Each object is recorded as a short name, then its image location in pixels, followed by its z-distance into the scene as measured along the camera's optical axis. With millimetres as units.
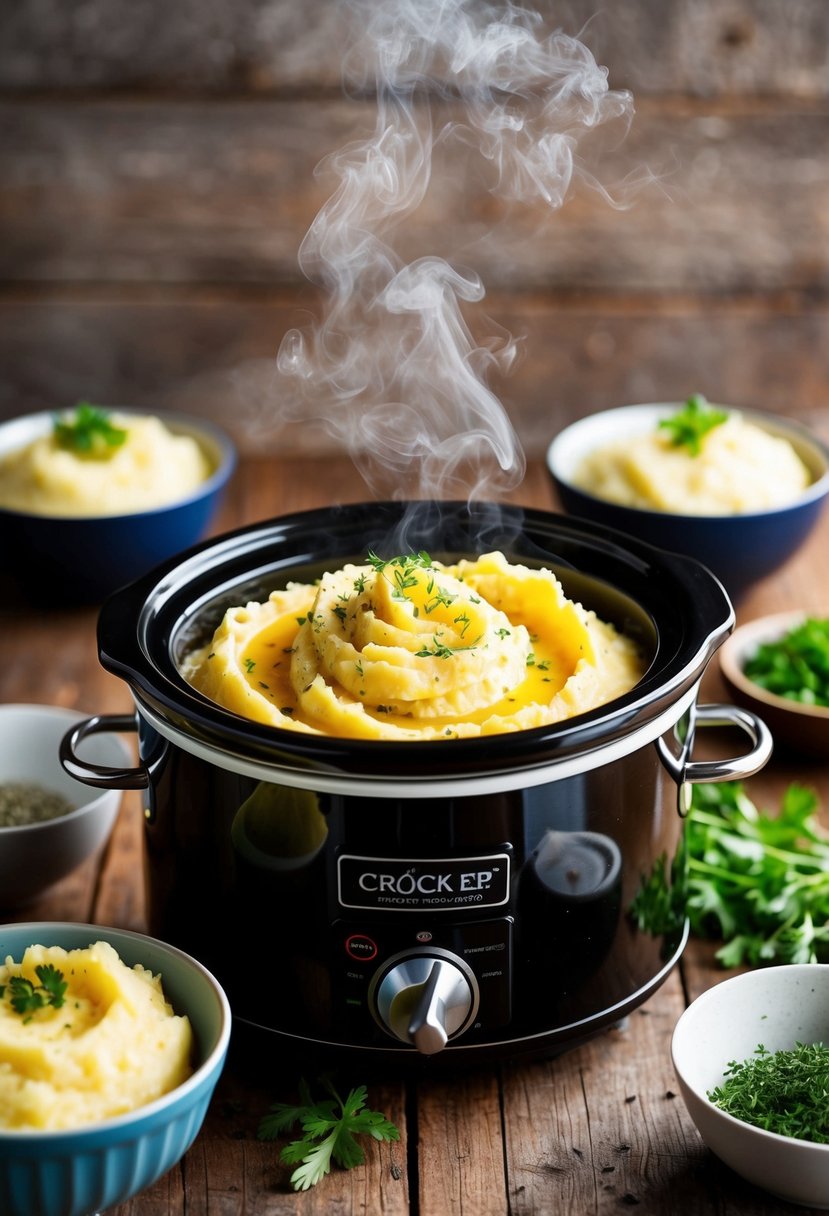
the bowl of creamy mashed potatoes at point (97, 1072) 1725
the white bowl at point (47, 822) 2531
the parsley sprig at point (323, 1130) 2021
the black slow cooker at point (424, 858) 1918
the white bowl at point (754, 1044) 1857
